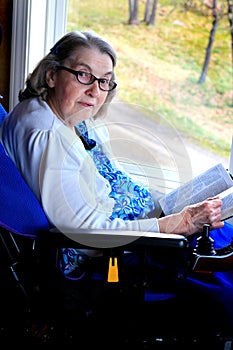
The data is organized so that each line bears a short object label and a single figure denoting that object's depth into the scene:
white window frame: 2.83
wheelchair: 1.91
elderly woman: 1.94
